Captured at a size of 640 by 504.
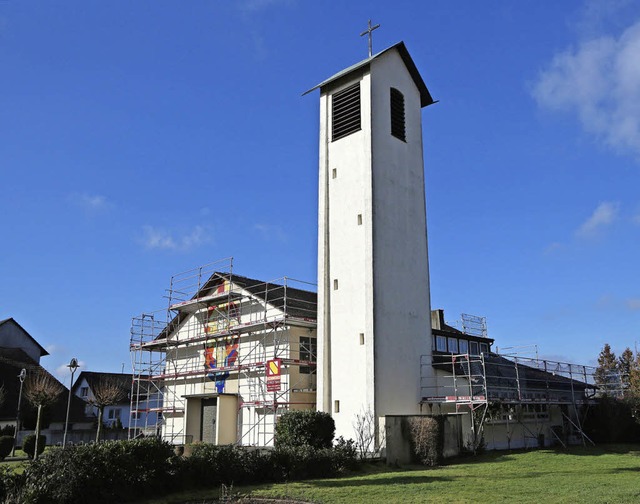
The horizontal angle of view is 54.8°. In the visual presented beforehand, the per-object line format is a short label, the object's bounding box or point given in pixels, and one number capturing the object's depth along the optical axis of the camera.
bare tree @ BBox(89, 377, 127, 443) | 41.28
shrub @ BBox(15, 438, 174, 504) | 14.41
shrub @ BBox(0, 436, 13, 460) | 30.88
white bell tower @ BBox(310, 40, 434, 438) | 27.22
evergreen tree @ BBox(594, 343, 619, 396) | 79.15
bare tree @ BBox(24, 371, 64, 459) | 39.32
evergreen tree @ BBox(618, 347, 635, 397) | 79.51
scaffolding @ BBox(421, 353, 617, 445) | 27.88
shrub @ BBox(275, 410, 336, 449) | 23.16
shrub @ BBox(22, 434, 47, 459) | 34.25
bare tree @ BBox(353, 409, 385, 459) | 24.70
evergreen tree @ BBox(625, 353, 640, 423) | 33.56
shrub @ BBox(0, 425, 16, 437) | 41.91
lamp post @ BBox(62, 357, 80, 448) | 29.45
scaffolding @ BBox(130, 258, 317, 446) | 30.81
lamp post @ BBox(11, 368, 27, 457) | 36.66
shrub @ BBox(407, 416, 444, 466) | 24.22
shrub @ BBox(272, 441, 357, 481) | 19.62
